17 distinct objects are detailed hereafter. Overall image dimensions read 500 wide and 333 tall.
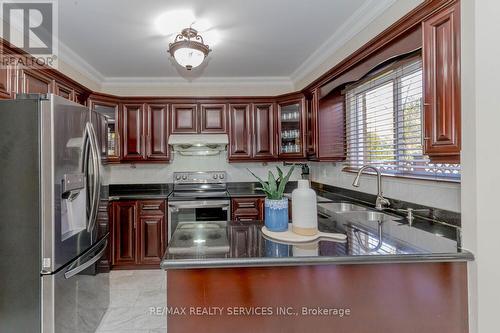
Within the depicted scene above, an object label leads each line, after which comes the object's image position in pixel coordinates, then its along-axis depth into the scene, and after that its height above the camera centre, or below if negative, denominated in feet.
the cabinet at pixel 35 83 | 6.95 +2.28
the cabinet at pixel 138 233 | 11.14 -2.68
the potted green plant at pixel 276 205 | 5.04 -0.73
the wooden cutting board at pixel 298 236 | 4.68 -1.24
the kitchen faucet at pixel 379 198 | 6.77 -0.82
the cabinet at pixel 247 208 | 11.36 -1.75
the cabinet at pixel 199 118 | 12.23 +2.13
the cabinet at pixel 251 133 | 12.38 +1.46
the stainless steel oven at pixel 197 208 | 11.14 -1.69
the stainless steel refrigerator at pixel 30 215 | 5.27 -0.90
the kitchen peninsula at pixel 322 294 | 4.08 -1.92
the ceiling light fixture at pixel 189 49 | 7.26 +3.11
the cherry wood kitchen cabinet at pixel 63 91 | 8.51 +2.47
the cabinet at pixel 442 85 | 4.24 +1.25
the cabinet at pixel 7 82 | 6.20 +1.96
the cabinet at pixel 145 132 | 11.91 +1.49
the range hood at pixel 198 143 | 11.85 +0.99
